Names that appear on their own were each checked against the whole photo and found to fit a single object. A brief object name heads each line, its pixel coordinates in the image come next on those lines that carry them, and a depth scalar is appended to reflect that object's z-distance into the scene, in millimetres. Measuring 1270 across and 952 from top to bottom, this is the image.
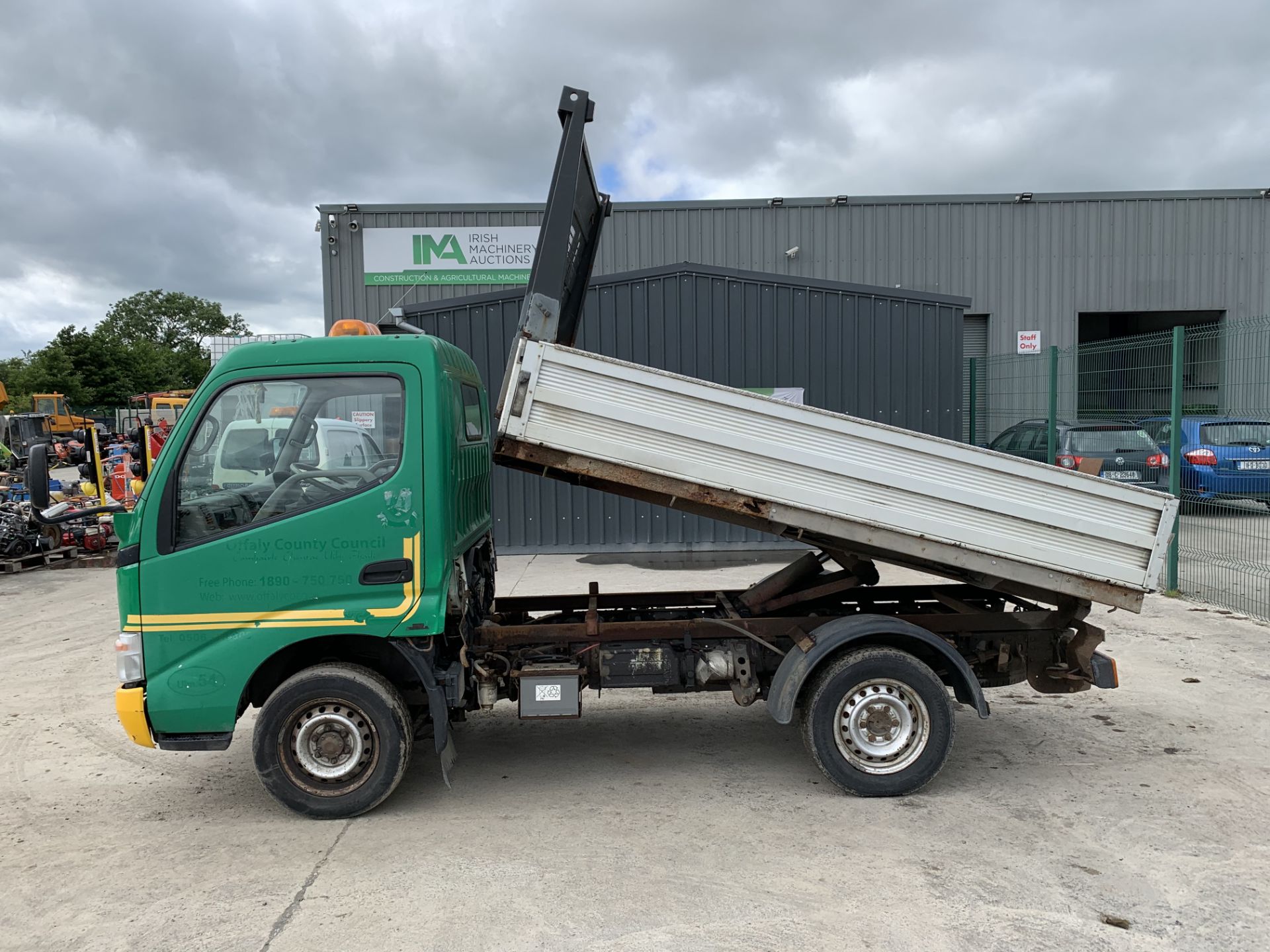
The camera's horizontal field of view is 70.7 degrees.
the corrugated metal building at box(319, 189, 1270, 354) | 18109
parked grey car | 10094
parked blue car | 8891
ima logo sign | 18031
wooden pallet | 12930
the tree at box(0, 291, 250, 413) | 57531
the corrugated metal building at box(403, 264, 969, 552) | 12391
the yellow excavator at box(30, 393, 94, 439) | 39000
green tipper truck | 4238
